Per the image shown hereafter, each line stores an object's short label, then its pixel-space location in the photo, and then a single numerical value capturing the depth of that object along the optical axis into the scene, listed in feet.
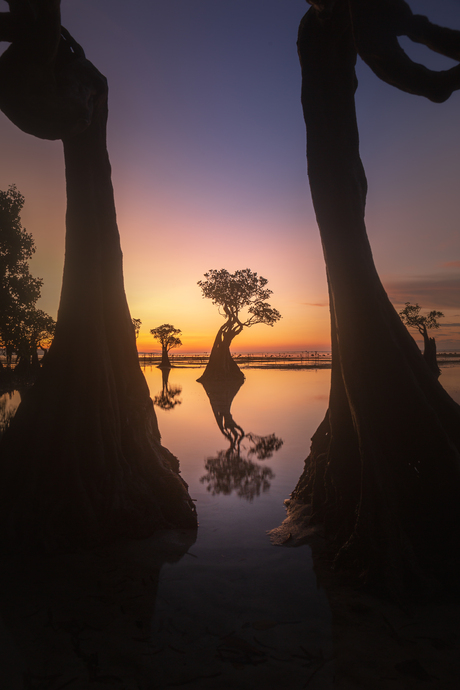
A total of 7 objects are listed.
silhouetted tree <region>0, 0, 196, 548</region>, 13.48
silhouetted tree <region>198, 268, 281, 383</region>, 108.58
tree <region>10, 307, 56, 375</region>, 59.47
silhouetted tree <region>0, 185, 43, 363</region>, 57.47
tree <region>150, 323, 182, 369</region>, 223.71
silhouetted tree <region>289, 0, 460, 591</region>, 11.81
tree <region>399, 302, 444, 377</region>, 157.07
